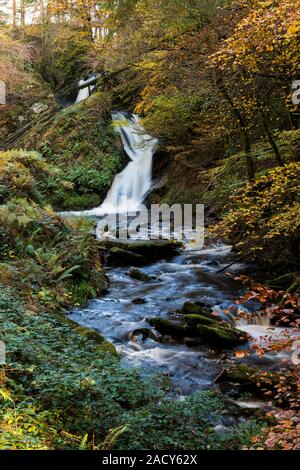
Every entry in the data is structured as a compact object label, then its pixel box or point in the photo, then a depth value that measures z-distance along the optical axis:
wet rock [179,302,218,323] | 7.67
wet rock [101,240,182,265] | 11.87
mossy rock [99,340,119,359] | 5.98
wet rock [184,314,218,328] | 7.28
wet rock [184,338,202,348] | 6.91
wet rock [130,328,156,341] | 7.18
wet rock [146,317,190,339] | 7.20
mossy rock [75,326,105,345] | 6.26
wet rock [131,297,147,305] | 8.82
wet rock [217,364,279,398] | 5.45
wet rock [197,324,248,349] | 6.79
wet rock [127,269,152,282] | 10.52
